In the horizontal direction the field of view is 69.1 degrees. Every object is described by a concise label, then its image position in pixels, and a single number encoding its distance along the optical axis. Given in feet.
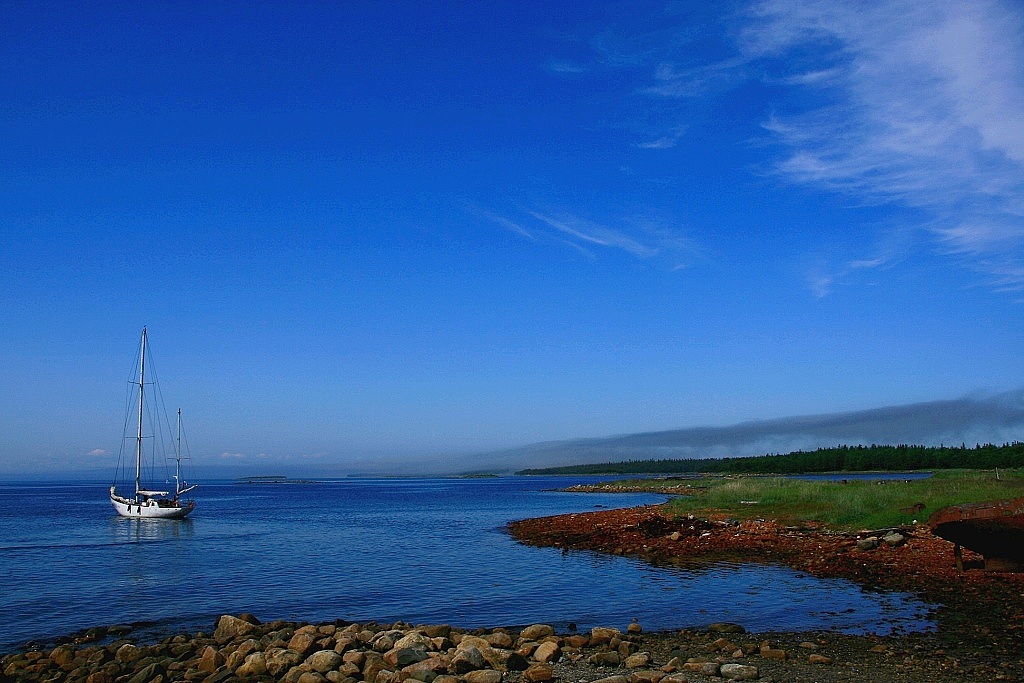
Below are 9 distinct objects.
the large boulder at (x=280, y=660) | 49.52
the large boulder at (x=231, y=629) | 59.16
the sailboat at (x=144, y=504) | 230.19
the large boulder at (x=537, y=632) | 55.98
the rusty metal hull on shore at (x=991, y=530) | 70.13
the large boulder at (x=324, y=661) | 48.47
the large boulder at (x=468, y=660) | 46.60
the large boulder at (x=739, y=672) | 43.11
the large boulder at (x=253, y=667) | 49.03
